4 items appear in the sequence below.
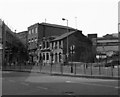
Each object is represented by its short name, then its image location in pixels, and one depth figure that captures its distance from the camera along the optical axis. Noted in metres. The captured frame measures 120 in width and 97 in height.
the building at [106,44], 85.88
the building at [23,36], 95.96
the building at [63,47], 71.25
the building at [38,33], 84.07
